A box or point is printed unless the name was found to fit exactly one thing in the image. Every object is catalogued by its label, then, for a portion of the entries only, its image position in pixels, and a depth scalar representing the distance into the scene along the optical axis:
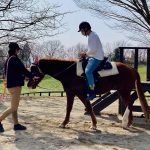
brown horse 8.03
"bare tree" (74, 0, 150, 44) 14.43
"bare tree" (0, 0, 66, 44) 14.44
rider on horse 7.61
